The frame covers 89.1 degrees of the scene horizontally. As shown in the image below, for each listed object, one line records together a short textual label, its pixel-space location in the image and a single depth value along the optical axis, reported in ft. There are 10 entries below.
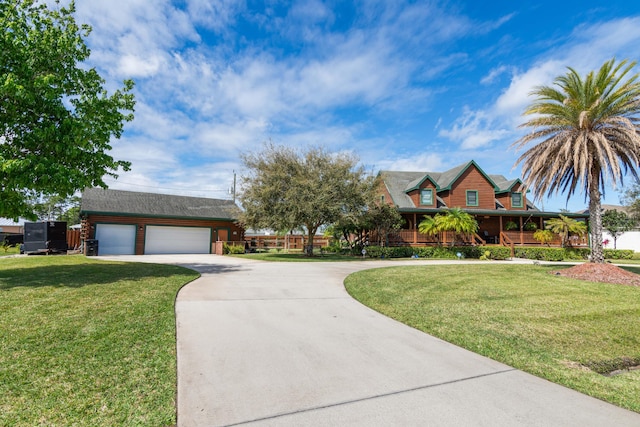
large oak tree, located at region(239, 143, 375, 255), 59.67
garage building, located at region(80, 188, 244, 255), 72.84
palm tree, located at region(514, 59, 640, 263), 33.83
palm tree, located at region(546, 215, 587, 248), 68.28
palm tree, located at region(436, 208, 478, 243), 64.44
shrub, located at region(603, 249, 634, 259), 71.87
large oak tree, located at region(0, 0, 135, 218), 27.50
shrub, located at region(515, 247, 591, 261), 66.54
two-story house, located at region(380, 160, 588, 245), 77.30
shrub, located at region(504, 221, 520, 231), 77.40
